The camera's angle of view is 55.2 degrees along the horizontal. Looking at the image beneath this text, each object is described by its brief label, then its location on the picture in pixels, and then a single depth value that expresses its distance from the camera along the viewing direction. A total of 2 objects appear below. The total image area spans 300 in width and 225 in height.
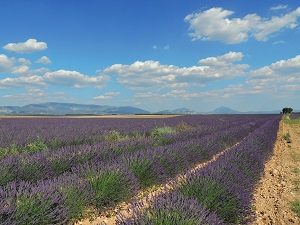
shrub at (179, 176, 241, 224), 3.41
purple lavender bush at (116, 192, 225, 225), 2.39
